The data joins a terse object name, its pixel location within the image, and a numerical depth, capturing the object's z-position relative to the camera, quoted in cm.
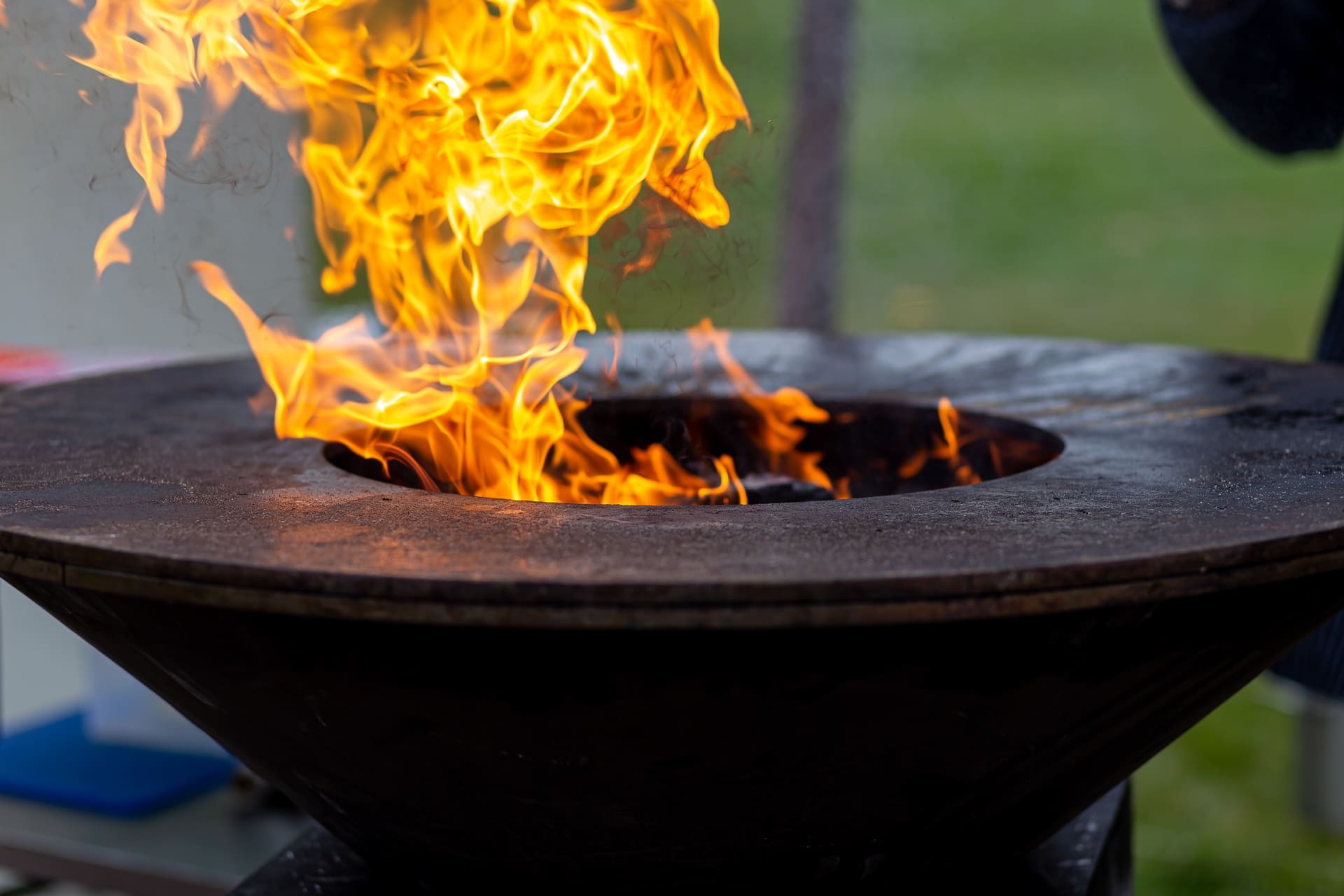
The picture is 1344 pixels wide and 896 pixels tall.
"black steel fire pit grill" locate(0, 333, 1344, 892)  210
